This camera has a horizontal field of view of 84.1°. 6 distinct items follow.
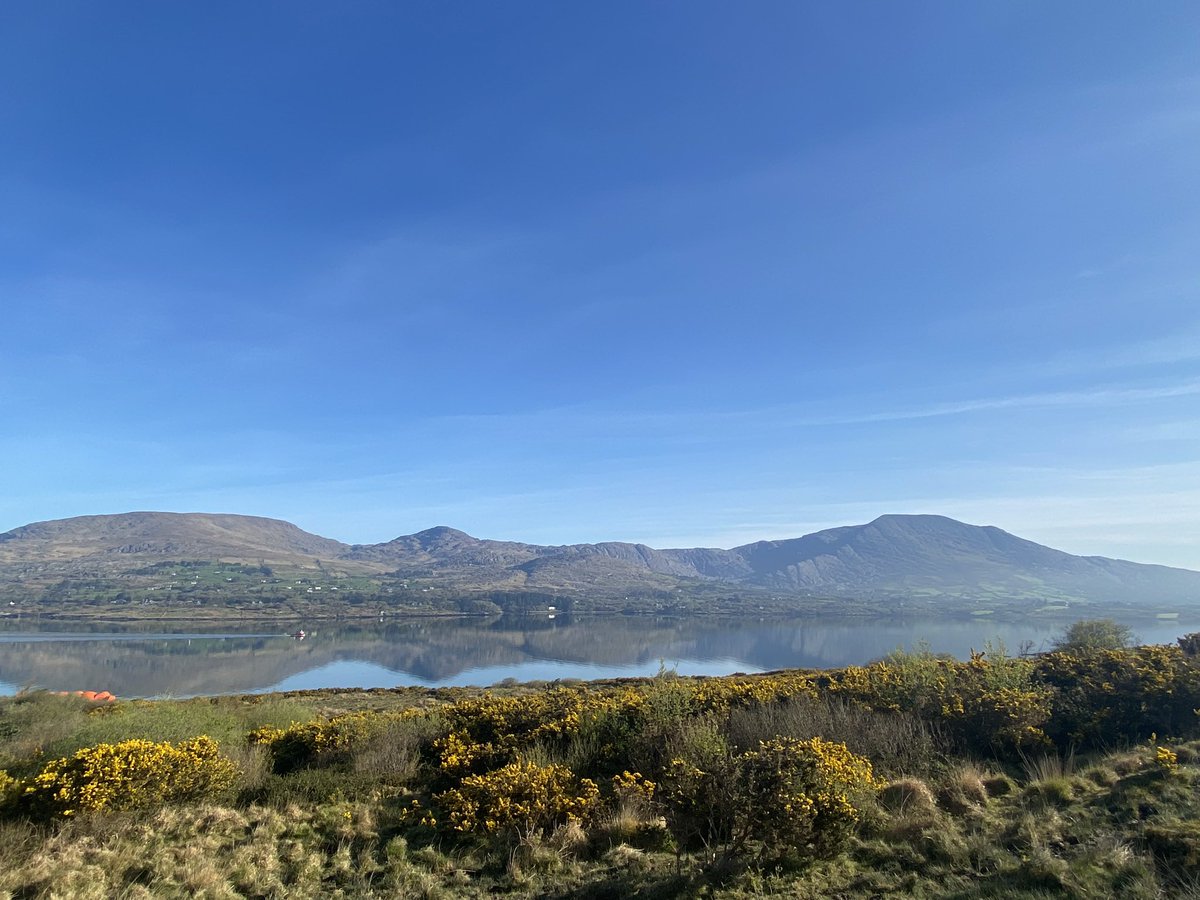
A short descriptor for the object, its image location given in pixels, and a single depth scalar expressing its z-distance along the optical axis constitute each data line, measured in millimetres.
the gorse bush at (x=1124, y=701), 11914
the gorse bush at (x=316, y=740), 11438
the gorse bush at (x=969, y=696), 11570
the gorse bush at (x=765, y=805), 6773
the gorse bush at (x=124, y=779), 7984
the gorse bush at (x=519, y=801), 8117
